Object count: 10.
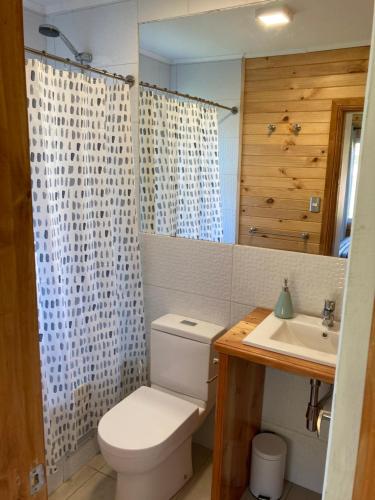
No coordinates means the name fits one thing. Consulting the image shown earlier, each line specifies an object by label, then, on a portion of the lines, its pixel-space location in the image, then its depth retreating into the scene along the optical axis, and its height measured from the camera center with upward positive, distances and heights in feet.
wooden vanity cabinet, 5.14 -3.29
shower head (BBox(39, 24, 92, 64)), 6.72 +2.30
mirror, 5.86 +0.84
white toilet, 5.82 -3.71
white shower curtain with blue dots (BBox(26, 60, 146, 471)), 6.05 -1.23
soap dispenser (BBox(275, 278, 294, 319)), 6.27 -1.94
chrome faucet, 5.99 -1.94
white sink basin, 5.34 -2.18
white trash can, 6.59 -4.68
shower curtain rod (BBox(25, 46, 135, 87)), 5.78 +1.68
